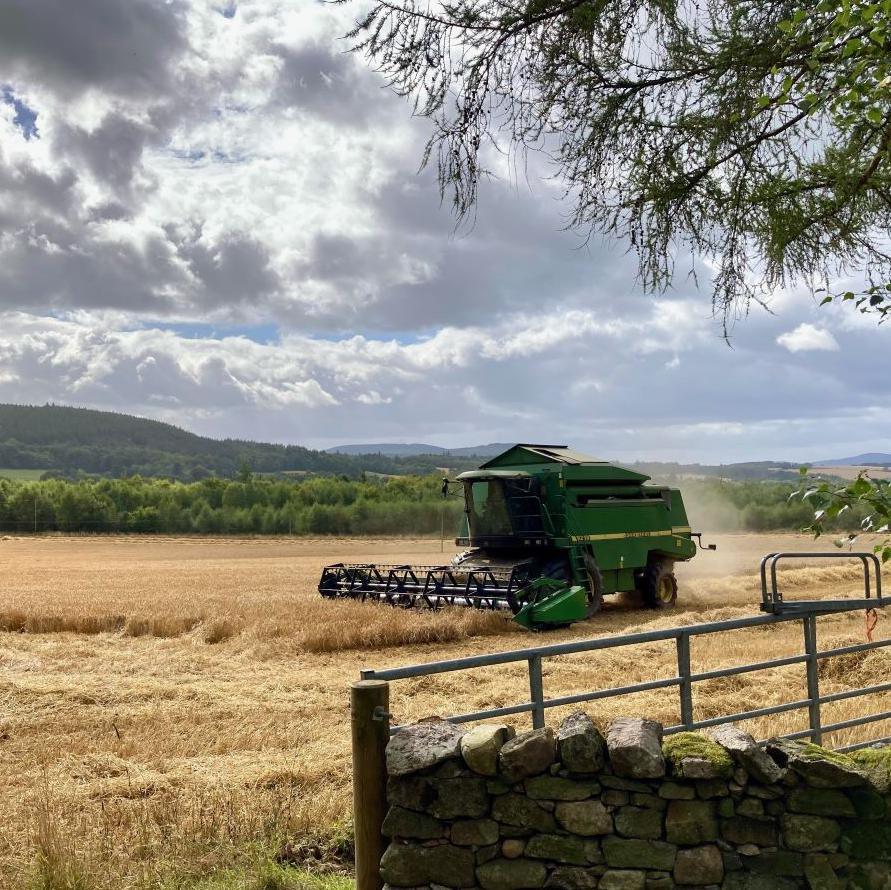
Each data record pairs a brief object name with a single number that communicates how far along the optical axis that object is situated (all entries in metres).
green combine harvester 16.12
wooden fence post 4.14
